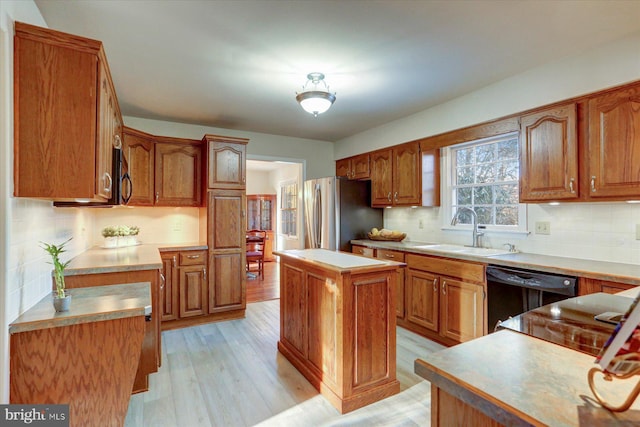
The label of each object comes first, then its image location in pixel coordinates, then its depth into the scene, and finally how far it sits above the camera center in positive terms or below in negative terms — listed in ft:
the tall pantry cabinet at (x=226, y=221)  12.35 -0.26
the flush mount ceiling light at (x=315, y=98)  8.38 +3.14
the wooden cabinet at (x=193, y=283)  11.80 -2.61
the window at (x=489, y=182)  10.11 +1.11
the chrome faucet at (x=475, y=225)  10.63 -0.41
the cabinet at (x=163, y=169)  11.98 +1.84
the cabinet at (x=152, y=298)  7.22 -2.25
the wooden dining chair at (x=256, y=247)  21.02 -2.46
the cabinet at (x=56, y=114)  4.92 +1.65
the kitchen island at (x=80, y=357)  4.81 -2.29
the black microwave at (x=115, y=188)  7.20 +0.64
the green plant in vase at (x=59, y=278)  5.25 -1.09
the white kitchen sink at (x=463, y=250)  9.52 -1.19
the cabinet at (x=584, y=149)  7.01 +1.58
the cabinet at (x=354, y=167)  15.05 +2.39
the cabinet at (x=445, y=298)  9.02 -2.66
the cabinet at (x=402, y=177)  12.29 +1.53
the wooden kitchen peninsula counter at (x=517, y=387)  1.93 -1.23
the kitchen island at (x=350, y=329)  6.72 -2.60
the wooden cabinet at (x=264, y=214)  26.66 +0.03
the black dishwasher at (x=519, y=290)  7.22 -1.93
